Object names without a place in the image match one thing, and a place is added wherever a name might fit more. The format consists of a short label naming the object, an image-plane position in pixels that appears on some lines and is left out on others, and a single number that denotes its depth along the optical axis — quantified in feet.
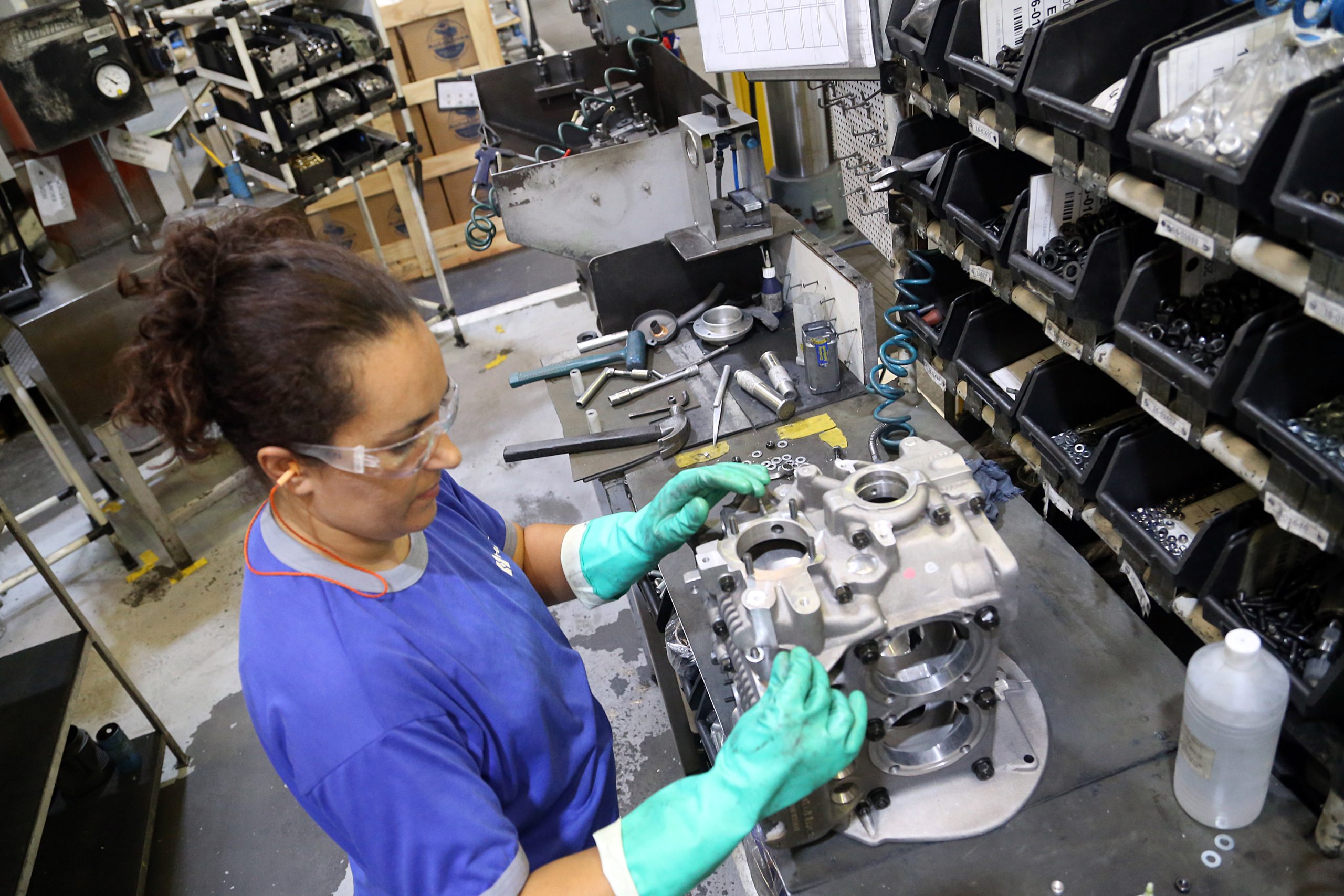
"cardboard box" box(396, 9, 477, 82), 14.16
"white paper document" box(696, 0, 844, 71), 6.16
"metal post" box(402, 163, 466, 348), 12.35
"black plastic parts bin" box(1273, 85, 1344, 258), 2.88
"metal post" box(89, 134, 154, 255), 10.06
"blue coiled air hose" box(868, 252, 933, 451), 5.91
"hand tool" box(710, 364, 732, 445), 6.38
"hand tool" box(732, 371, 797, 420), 6.41
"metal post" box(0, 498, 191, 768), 7.01
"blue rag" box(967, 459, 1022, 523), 5.27
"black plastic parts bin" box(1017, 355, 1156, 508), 5.11
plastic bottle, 3.26
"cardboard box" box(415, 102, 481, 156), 14.65
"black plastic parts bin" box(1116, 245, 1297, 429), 3.53
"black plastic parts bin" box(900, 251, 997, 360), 6.05
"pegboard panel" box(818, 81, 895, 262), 9.68
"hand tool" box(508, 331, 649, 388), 7.38
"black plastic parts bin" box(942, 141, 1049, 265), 5.52
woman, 3.08
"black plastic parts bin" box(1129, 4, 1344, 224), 2.98
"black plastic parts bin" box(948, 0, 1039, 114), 4.45
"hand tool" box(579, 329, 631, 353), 7.72
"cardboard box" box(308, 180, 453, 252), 14.56
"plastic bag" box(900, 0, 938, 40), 5.37
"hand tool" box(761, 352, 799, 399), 6.50
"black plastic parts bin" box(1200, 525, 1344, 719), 3.97
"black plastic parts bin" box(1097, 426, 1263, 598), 4.38
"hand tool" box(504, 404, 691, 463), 6.36
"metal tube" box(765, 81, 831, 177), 11.43
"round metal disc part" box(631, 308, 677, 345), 7.60
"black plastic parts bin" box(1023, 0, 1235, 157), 4.14
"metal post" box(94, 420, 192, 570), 9.60
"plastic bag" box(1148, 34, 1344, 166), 3.29
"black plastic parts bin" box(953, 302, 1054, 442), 5.88
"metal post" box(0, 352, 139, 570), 9.00
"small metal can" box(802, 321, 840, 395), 6.35
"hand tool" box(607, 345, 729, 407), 7.01
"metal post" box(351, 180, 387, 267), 12.85
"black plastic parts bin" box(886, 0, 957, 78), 5.13
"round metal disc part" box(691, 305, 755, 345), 7.33
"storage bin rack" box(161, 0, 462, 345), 10.07
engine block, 3.49
